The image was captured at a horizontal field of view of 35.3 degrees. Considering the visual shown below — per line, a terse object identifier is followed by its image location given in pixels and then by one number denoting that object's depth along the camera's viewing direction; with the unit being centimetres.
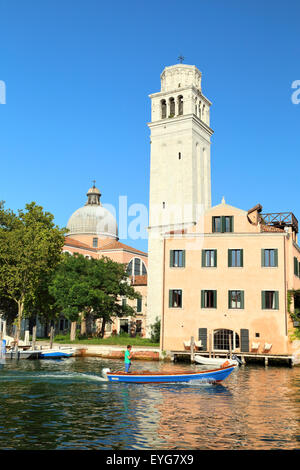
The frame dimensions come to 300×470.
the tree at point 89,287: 4850
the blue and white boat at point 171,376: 2355
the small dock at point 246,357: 3503
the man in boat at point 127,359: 2486
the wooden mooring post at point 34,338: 4090
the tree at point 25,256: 4478
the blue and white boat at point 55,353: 3909
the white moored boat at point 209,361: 3216
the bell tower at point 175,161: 5666
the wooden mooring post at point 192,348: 3594
